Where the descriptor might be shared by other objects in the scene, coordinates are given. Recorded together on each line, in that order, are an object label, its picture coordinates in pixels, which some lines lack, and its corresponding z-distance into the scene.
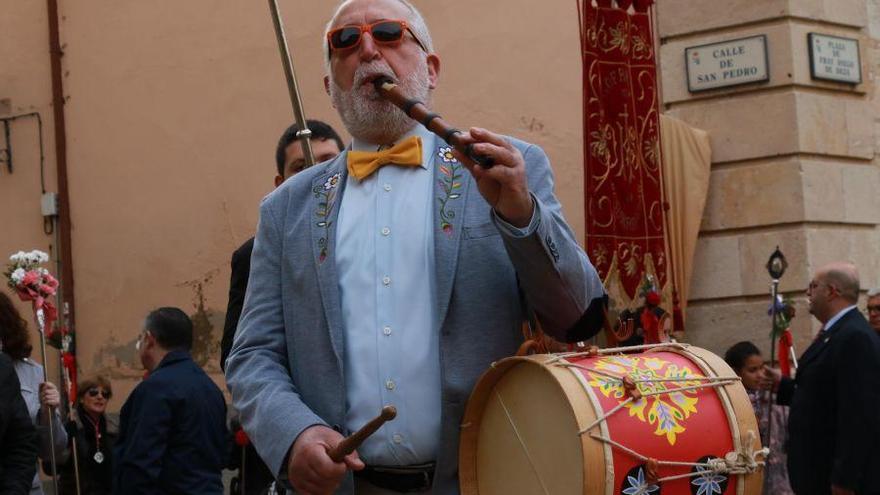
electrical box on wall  13.27
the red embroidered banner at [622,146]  8.75
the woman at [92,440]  8.84
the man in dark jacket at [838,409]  7.18
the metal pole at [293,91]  5.60
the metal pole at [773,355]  8.40
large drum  2.76
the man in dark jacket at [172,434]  6.95
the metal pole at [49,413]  7.54
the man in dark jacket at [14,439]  5.86
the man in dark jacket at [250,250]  5.22
